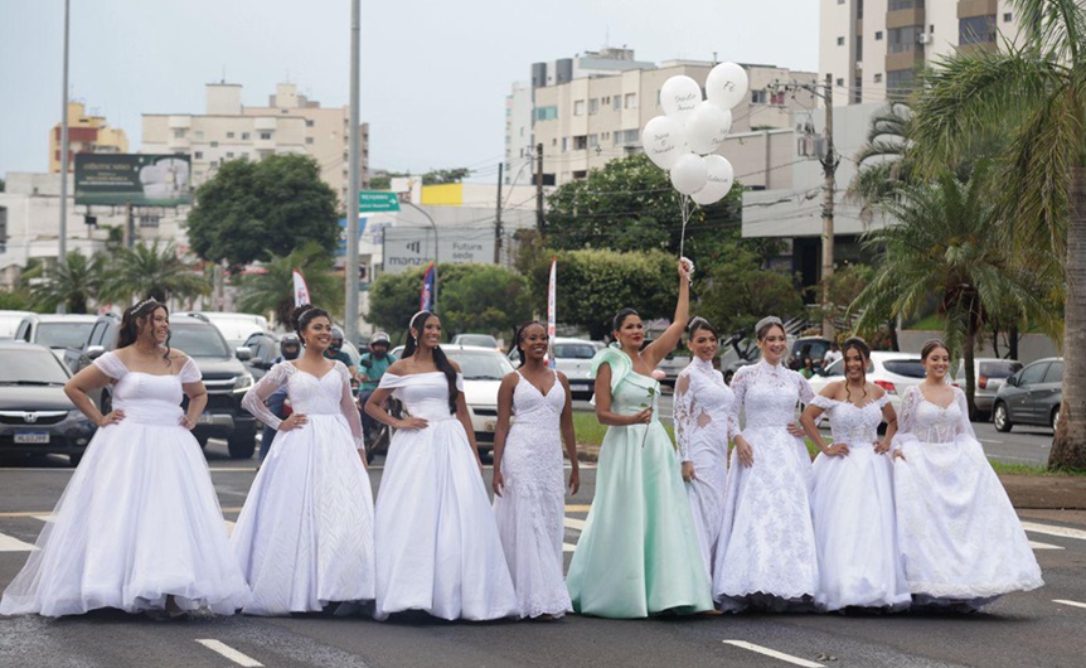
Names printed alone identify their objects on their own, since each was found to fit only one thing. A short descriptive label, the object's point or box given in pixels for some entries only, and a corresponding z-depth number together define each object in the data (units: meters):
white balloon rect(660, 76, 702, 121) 15.16
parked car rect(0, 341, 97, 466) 23.17
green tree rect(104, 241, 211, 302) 75.69
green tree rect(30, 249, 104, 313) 70.12
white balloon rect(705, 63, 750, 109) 15.05
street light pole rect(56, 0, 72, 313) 55.78
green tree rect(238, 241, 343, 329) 72.19
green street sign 69.44
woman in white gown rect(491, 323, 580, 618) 11.52
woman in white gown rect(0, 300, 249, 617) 10.99
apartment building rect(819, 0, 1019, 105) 99.88
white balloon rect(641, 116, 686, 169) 15.12
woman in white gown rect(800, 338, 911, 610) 11.95
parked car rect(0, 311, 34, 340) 35.62
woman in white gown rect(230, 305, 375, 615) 11.34
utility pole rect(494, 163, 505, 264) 75.93
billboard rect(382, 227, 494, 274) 106.88
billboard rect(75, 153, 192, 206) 132.99
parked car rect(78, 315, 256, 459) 25.52
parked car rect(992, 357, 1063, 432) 34.97
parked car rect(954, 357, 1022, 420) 41.59
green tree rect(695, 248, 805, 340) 57.53
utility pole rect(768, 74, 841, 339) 47.34
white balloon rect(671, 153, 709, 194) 14.77
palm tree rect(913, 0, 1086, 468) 20.89
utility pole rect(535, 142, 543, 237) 65.25
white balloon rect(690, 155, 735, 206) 14.91
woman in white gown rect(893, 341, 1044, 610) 12.05
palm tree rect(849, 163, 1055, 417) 39.97
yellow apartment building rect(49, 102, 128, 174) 181.38
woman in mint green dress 11.59
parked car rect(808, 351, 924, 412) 35.44
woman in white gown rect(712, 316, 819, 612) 11.85
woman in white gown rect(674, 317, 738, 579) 12.20
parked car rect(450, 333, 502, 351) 55.12
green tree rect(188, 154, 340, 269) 106.06
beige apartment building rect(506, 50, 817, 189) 116.88
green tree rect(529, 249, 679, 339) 72.44
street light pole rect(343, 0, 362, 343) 34.56
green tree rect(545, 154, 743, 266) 84.56
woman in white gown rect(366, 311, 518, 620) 11.23
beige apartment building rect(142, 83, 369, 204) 174.50
